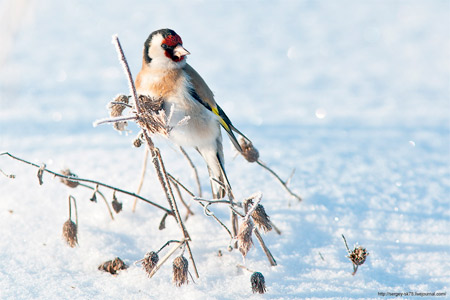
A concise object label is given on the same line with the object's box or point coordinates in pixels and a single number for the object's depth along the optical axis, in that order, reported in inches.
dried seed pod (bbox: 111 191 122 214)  184.1
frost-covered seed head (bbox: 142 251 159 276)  155.3
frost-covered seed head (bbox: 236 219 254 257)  147.7
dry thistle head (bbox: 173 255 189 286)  151.3
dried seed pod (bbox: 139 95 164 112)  159.1
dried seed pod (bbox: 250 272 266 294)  156.3
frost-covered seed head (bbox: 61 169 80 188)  191.0
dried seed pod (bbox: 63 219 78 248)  174.1
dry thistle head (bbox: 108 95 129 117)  165.6
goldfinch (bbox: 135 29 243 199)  183.5
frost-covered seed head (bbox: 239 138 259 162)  197.0
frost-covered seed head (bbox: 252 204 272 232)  155.0
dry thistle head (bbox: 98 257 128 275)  169.6
